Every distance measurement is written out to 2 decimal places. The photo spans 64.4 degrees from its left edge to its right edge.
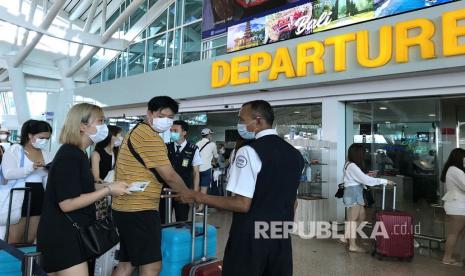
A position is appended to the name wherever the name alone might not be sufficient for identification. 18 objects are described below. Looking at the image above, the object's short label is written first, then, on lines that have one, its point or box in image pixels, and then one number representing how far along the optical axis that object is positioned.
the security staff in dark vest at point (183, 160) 4.32
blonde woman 1.81
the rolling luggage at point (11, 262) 2.24
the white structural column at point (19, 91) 16.84
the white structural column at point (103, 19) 12.24
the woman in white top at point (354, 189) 5.14
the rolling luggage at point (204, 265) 2.52
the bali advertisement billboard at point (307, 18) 5.91
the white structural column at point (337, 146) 6.54
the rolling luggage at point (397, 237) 4.62
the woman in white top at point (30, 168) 3.19
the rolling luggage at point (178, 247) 2.58
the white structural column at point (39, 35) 10.55
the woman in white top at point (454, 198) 4.43
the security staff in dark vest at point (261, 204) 1.90
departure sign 5.09
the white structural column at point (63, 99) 16.14
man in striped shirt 2.24
